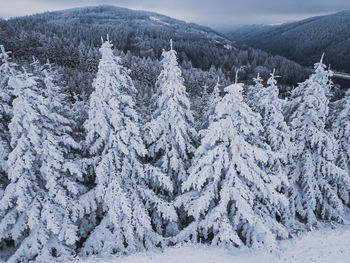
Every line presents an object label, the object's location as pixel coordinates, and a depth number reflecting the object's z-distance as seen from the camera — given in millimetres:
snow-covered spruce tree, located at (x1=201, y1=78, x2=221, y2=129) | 16805
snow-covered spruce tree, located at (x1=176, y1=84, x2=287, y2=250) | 12492
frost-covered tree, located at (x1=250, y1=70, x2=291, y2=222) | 16109
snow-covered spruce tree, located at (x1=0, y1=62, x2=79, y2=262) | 12555
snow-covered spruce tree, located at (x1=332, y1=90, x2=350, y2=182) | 18500
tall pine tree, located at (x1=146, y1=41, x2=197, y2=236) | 14992
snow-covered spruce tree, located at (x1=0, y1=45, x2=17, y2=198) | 14109
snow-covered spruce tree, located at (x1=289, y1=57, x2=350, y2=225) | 16047
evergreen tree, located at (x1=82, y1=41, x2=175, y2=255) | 13312
